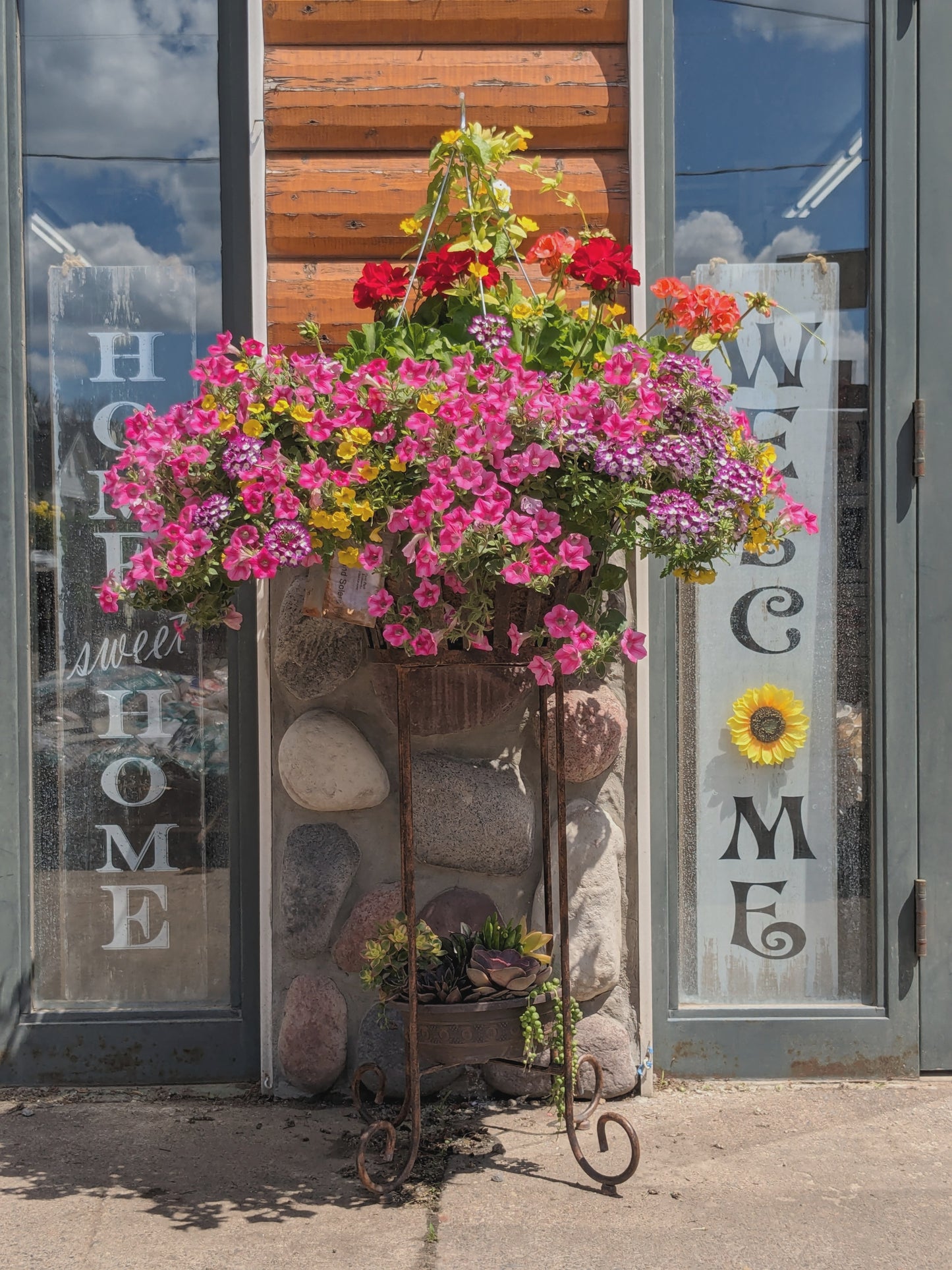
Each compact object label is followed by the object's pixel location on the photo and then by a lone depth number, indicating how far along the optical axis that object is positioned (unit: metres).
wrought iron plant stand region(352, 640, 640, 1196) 2.42
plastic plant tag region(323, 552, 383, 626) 2.52
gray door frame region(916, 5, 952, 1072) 3.21
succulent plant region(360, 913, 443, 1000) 2.64
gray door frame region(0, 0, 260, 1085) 3.18
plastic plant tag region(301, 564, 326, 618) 2.61
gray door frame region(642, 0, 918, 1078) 3.19
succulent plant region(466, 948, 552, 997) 2.51
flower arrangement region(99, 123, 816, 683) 2.16
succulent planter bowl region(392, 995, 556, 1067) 2.47
